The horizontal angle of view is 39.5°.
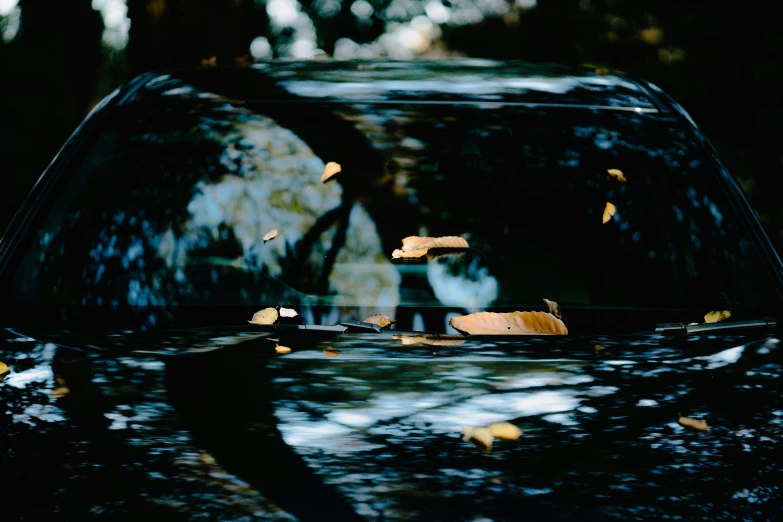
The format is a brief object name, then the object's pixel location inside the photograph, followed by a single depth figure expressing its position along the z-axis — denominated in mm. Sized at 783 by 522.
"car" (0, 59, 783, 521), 1721
